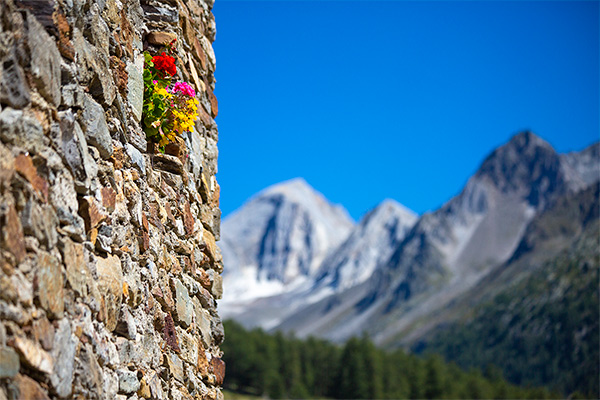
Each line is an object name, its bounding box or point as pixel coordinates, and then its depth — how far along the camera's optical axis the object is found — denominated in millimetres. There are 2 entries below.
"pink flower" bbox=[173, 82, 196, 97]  7035
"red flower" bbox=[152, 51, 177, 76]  6895
